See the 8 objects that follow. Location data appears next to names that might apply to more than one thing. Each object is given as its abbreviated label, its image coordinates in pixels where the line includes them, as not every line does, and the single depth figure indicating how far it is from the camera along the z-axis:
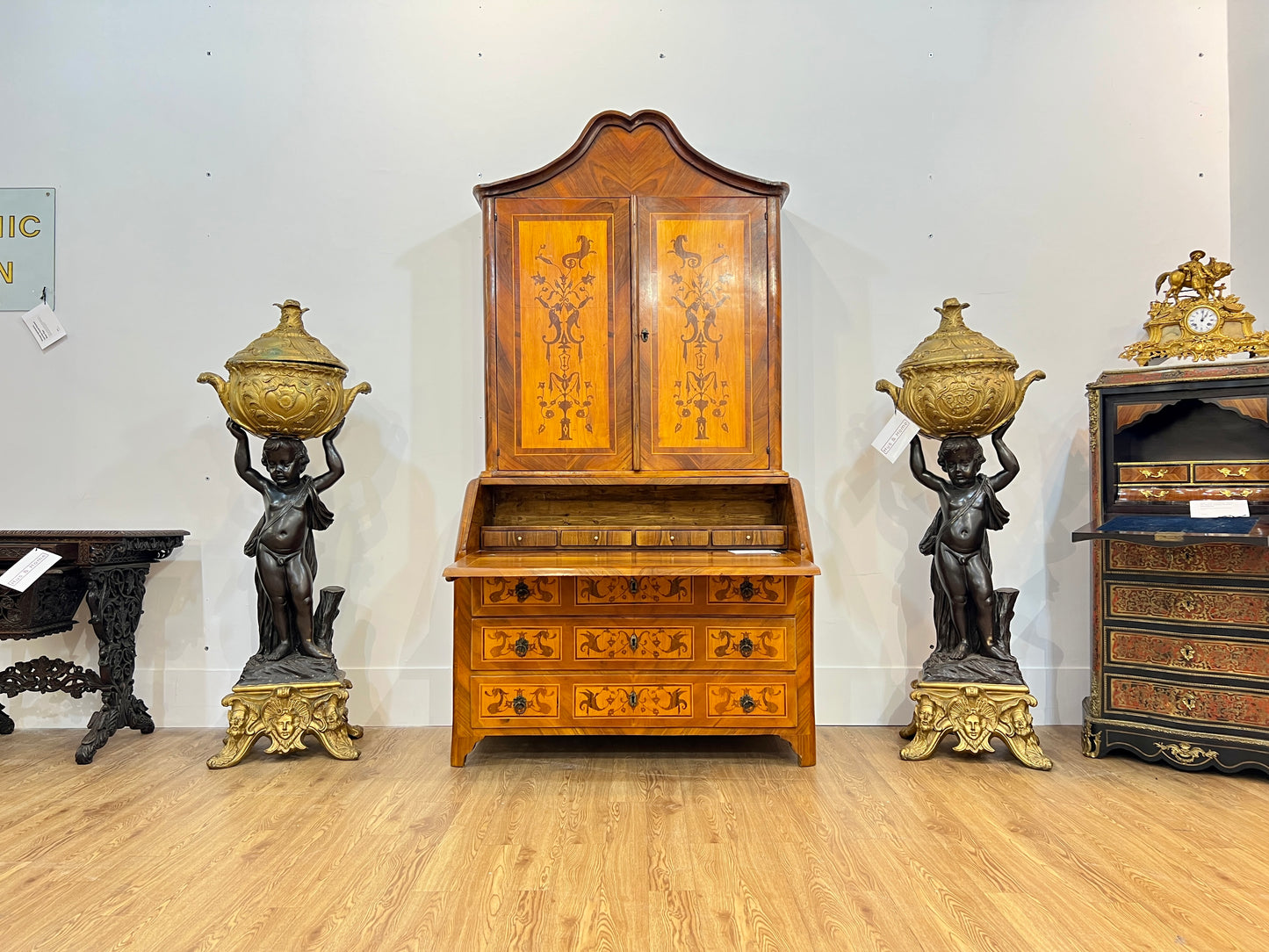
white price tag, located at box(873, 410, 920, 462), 3.08
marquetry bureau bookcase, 2.92
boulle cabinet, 2.63
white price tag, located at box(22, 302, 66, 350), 3.35
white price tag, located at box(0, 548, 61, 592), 2.77
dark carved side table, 2.89
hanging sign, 3.37
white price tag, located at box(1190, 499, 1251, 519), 2.59
